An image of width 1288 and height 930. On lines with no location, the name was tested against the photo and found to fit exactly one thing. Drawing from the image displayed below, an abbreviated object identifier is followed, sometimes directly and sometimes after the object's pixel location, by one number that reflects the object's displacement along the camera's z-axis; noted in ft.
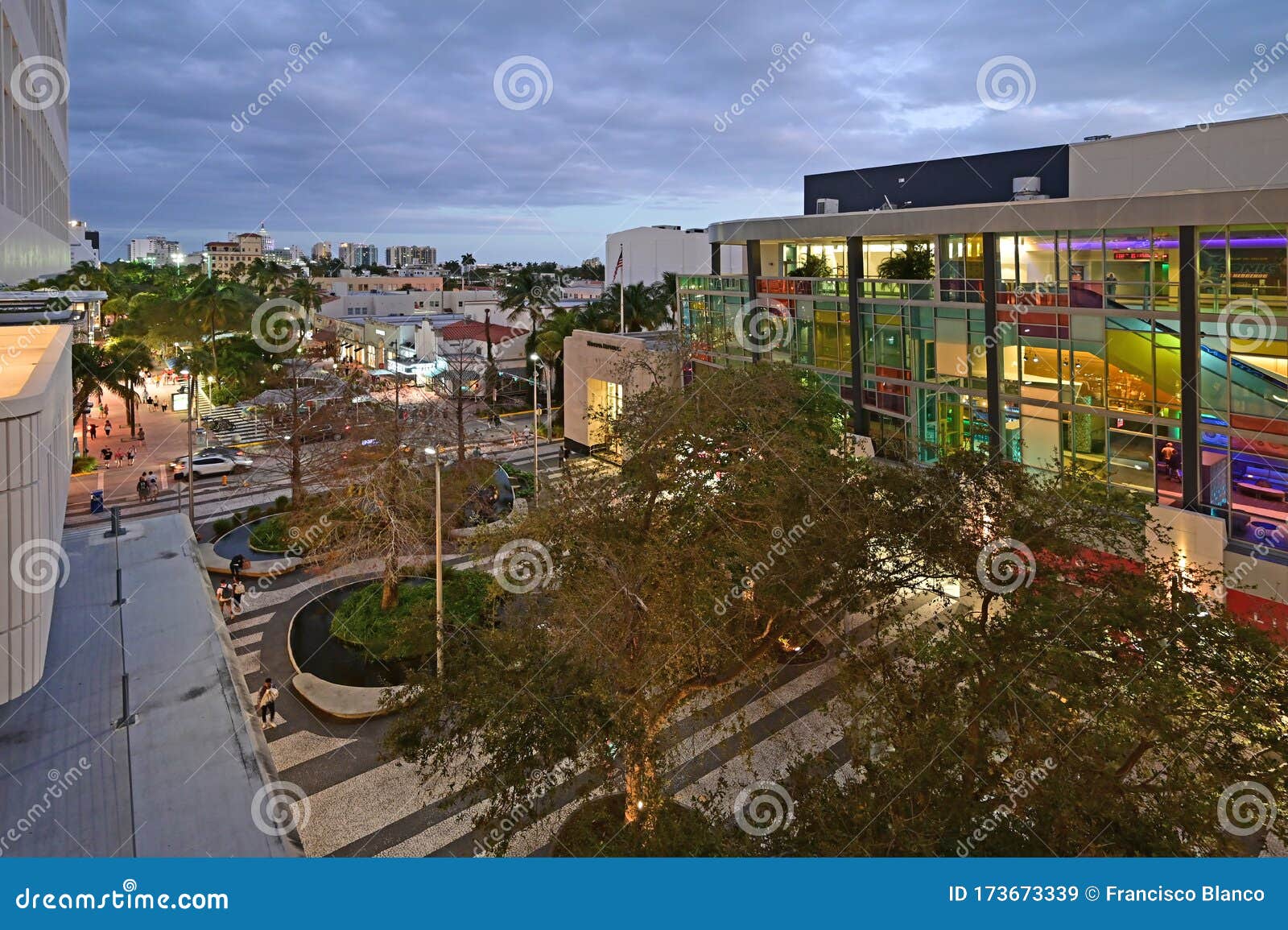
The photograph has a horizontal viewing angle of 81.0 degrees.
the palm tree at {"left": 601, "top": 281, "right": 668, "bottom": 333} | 156.15
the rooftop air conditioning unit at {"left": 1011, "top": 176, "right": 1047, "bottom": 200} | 101.09
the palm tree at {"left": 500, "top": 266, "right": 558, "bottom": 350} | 175.94
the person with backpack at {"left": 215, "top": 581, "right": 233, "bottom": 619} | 75.00
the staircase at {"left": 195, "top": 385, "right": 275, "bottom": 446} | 154.30
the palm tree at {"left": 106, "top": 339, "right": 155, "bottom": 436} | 141.59
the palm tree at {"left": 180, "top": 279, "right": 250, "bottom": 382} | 163.32
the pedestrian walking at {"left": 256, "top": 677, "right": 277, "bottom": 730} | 55.62
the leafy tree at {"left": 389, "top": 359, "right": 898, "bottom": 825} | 31.01
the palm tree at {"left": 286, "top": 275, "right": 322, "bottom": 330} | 224.53
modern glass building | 56.03
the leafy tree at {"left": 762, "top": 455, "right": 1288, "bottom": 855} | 24.62
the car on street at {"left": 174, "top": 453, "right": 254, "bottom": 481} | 126.93
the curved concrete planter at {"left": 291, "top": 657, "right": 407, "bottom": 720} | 57.26
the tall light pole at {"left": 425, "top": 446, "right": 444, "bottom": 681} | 61.21
